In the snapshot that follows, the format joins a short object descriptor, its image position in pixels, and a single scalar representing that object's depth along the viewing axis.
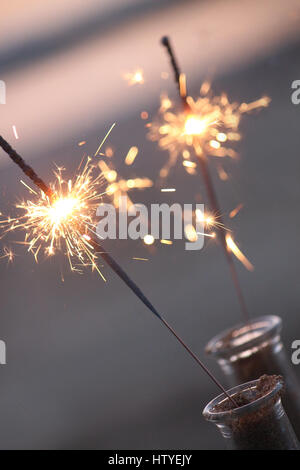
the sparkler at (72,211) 1.00
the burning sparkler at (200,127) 1.09
